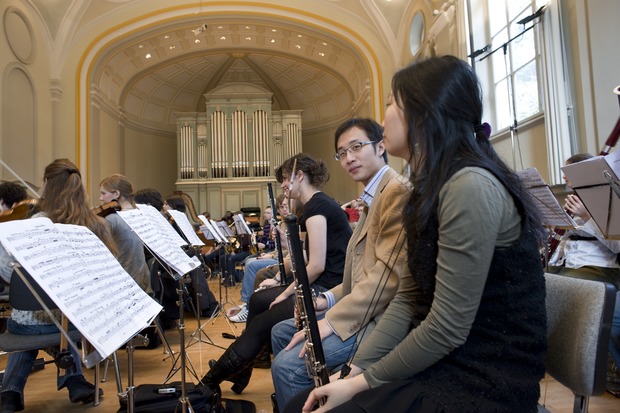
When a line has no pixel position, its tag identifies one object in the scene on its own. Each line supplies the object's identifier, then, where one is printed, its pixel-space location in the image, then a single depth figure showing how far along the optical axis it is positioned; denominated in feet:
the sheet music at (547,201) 8.34
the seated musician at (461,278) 3.25
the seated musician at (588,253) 8.12
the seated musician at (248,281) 14.25
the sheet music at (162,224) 7.24
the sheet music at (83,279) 3.91
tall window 16.98
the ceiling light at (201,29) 30.32
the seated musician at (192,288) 13.24
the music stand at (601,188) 6.09
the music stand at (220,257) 13.01
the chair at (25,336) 6.77
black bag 6.64
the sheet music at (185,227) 10.51
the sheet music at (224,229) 22.42
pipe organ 41.39
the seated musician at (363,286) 4.82
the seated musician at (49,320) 7.66
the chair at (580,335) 3.88
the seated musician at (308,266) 7.21
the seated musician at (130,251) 10.37
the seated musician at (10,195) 12.75
